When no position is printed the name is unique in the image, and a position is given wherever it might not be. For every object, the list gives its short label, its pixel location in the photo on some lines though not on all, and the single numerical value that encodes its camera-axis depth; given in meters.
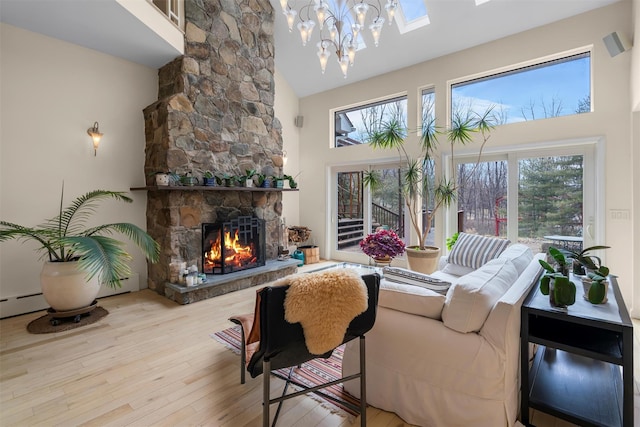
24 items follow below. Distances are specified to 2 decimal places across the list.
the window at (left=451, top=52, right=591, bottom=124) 3.83
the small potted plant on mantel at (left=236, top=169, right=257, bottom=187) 4.50
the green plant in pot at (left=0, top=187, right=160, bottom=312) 2.53
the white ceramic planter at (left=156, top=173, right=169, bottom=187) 3.73
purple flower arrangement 4.01
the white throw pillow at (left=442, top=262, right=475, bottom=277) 3.45
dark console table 1.49
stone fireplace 3.97
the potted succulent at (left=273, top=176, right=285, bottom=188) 4.98
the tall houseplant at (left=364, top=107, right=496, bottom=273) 4.38
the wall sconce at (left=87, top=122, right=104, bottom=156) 3.81
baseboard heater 3.30
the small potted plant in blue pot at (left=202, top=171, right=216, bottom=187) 4.06
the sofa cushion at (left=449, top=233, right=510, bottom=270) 3.34
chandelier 2.78
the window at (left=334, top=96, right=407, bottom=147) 5.42
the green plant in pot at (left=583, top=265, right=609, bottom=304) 1.71
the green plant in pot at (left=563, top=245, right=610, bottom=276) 2.02
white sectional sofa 1.57
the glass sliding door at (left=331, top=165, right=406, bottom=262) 5.59
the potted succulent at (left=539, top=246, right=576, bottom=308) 1.67
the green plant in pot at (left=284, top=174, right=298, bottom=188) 5.25
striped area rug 1.94
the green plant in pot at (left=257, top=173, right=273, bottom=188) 4.75
